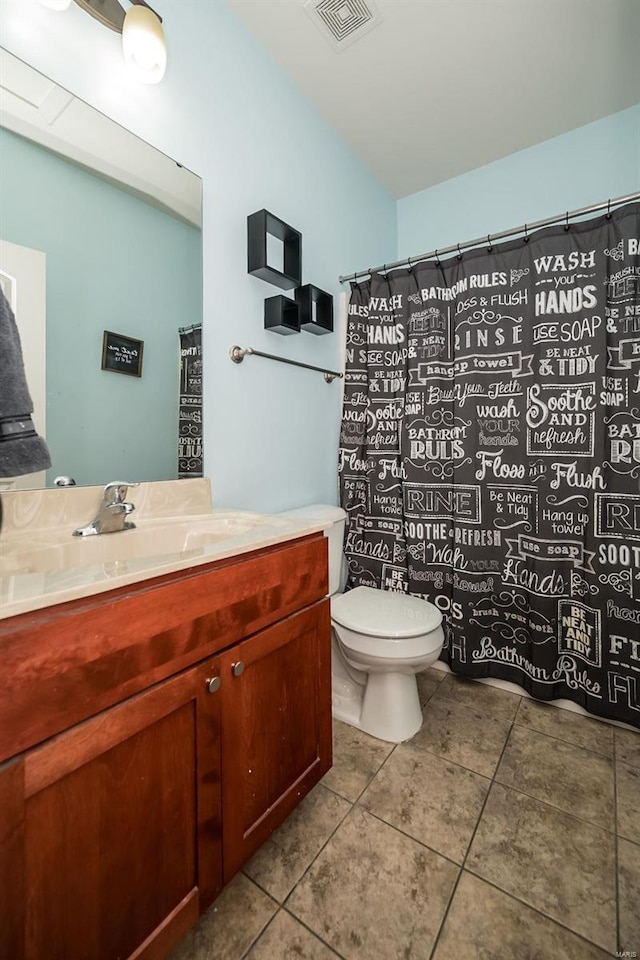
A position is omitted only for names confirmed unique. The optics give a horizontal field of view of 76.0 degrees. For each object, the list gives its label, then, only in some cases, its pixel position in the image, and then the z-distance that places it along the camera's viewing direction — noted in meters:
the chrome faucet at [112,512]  1.05
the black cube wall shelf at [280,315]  1.59
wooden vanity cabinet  0.59
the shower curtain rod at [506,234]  1.47
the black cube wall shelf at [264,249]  1.49
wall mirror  1.01
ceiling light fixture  1.10
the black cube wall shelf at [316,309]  1.72
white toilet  1.42
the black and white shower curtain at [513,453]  1.53
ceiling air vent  1.42
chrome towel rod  1.51
